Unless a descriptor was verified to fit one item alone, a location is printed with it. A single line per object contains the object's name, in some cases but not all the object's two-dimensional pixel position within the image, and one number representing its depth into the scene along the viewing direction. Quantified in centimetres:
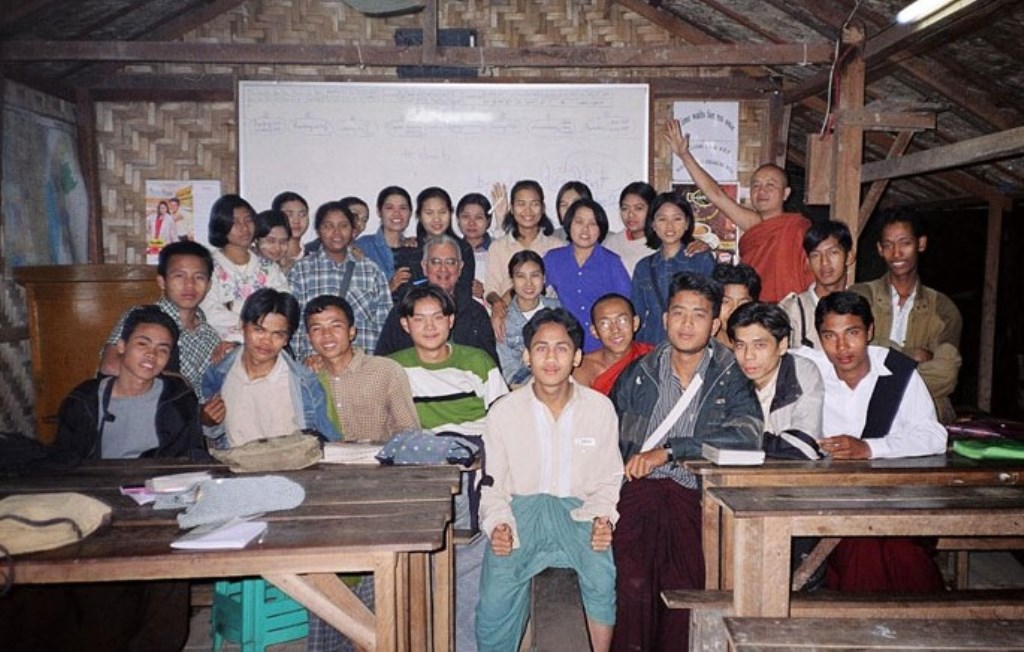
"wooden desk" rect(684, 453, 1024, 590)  246
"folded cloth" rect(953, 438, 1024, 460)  270
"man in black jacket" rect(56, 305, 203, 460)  285
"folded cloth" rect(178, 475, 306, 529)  198
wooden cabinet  444
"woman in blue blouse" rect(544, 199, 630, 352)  421
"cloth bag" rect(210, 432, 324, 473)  247
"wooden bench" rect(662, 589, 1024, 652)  238
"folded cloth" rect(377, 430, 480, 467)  263
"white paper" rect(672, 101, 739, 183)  599
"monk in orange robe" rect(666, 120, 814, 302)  418
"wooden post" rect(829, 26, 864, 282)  441
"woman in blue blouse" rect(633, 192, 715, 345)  399
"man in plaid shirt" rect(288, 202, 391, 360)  422
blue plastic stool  283
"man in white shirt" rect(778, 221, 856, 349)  353
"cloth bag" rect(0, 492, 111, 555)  179
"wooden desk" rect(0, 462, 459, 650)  178
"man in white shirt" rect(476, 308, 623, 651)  259
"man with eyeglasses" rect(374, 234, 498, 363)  377
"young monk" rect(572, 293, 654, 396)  333
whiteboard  570
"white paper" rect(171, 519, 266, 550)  181
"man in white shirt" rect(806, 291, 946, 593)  274
